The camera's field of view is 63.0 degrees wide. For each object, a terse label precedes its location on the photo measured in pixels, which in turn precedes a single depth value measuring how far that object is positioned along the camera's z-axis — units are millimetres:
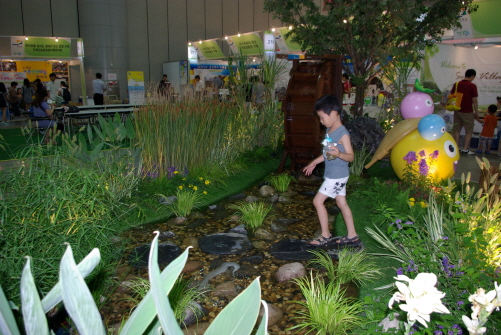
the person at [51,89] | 14847
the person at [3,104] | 15001
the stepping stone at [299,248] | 3791
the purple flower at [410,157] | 5227
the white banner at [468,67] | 10146
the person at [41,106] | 10688
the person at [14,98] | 16406
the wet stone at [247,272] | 3432
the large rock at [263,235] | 4270
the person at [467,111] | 8867
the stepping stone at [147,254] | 3547
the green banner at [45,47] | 15531
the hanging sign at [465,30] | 10078
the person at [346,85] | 11617
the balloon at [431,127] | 5234
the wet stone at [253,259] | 3710
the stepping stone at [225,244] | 3920
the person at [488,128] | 8945
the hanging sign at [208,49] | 20797
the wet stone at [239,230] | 4402
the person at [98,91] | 15406
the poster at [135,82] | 18547
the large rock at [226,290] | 3117
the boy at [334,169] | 3838
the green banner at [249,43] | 17861
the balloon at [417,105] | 5875
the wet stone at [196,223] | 4596
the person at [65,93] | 14159
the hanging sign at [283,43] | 16266
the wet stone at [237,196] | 5712
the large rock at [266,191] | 5922
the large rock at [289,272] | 3340
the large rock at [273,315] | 2746
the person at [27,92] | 16281
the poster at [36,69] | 17283
